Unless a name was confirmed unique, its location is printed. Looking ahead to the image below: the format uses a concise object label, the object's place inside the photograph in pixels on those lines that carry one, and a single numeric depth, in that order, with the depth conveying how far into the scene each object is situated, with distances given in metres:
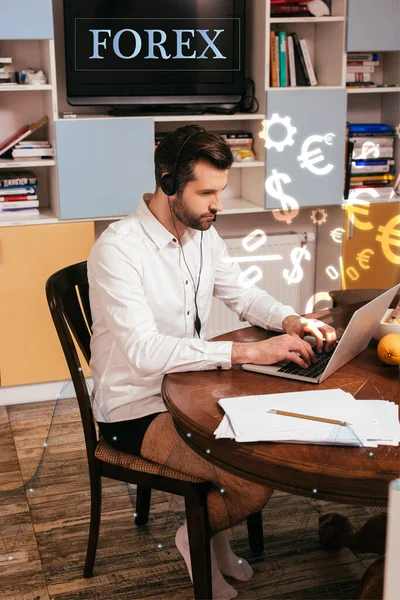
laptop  1.54
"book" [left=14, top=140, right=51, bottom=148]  3.02
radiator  3.59
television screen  3.04
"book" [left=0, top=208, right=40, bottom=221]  3.07
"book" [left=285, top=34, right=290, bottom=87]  3.31
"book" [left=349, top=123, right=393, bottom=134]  3.57
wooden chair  1.57
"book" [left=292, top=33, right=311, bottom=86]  3.34
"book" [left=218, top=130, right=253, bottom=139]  3.37
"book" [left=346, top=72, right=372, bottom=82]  3.51
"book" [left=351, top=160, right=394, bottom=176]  3.59
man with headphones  1.61
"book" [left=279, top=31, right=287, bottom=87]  3.28
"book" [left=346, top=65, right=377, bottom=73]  3.51
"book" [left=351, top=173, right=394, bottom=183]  3.59
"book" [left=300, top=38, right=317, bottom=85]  3.34
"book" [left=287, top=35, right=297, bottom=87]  3.33
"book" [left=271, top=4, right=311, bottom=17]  3.27
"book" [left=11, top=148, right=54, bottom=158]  3.02
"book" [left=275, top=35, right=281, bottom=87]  3.28
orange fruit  1.61
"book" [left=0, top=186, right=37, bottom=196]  3.06
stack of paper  1.09
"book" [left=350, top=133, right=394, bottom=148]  3.58
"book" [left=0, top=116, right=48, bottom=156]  3.01
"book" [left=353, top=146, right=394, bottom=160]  3.59
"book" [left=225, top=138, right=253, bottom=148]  3.38
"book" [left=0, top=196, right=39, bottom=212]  3.06
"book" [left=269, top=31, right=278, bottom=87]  3.27
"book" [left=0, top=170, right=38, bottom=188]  3.05
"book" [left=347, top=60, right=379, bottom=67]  3.51
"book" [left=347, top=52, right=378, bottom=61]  3.53
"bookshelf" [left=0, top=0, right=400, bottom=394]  2.99
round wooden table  1.06
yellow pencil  1.27
